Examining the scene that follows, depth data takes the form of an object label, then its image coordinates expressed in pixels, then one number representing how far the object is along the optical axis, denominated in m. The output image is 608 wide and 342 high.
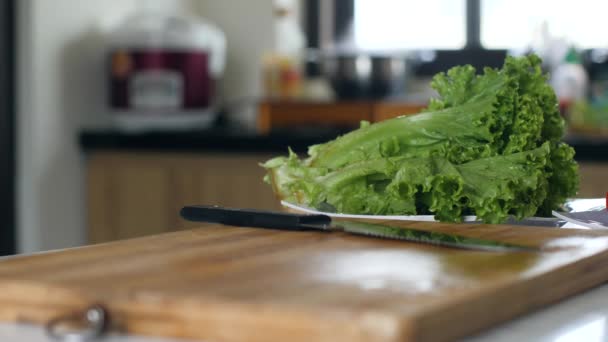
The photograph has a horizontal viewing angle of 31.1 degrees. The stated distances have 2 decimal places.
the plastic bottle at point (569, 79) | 3.36
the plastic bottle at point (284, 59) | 3.58
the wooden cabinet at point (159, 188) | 2.89
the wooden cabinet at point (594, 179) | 2.52
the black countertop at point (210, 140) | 2.87
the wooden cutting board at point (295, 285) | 0.69
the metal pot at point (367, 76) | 3.49
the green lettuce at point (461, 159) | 1.16
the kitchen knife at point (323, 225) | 0.96
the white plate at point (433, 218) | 1.19
